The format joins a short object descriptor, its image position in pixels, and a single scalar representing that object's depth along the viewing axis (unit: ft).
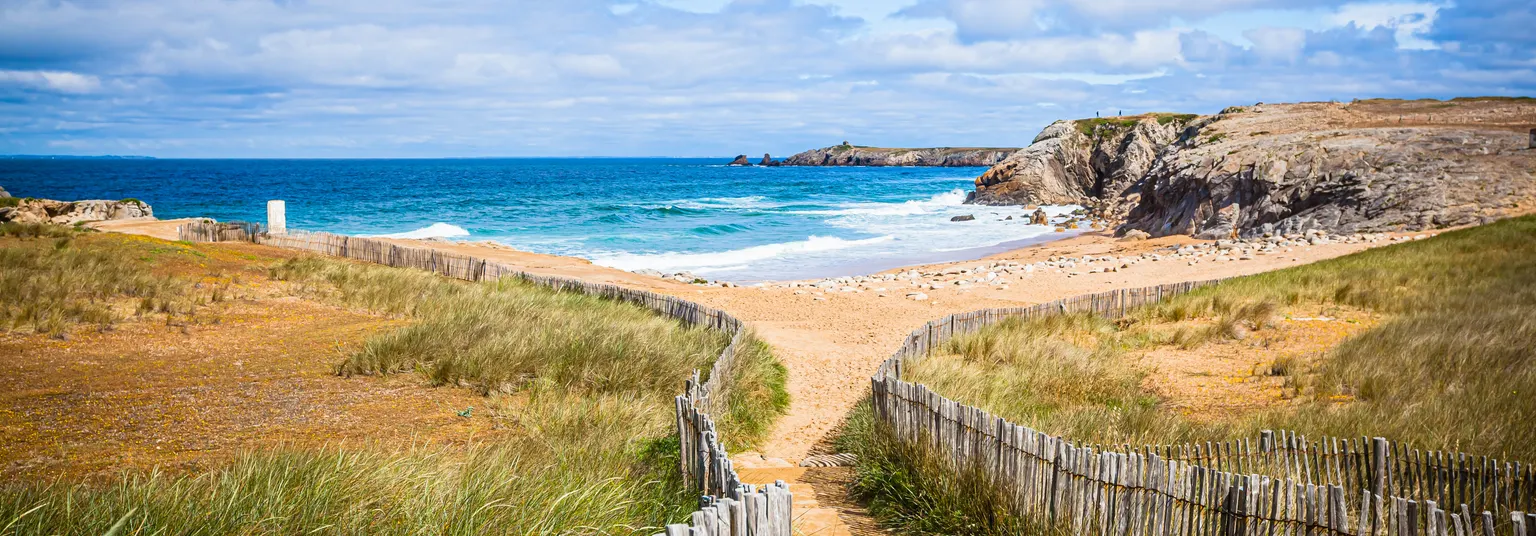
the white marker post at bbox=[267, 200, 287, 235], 74.18
